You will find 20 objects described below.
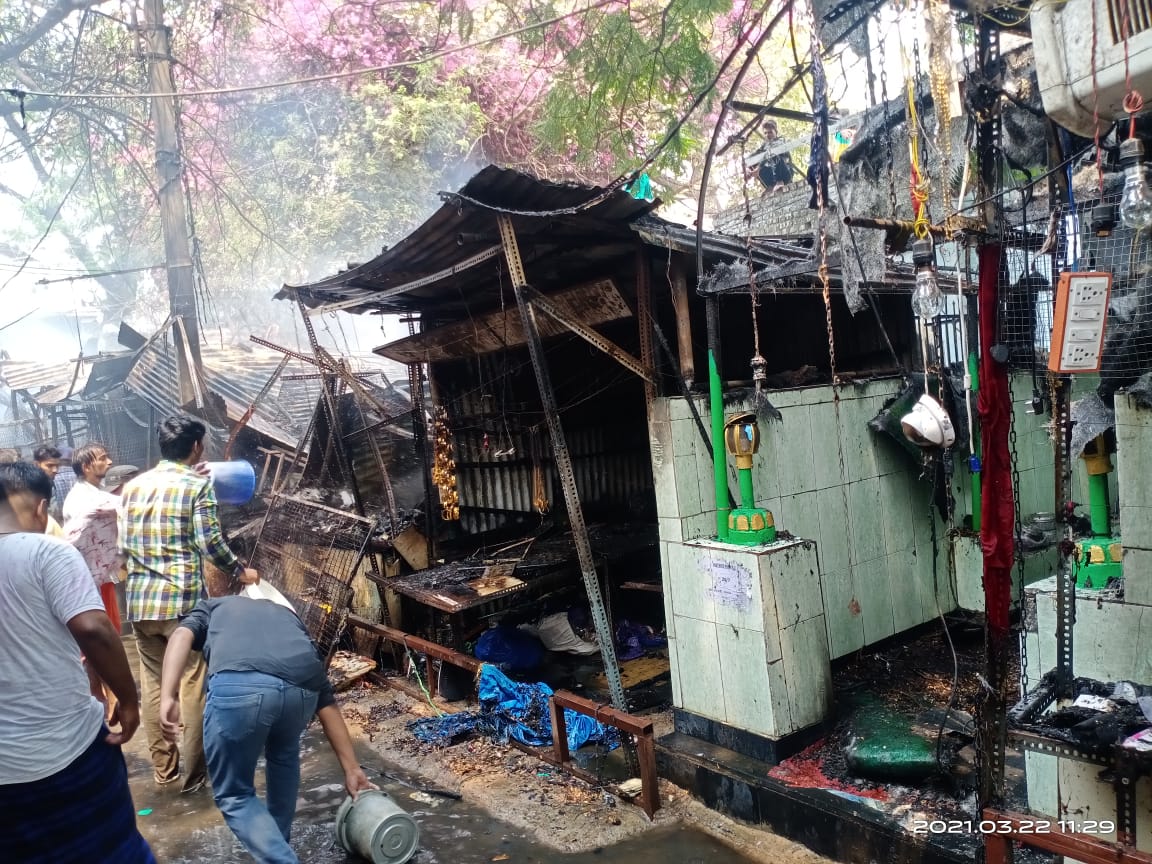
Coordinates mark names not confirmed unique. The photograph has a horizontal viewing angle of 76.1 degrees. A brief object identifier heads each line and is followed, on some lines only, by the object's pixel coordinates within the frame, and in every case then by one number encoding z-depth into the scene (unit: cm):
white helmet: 475
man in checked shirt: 539
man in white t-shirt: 301
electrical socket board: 309
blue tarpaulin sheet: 625
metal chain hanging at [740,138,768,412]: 521
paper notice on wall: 518
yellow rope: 378
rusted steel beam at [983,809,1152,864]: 273
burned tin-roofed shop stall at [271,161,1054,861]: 518
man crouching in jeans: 371
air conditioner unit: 342
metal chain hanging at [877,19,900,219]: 505
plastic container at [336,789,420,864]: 443
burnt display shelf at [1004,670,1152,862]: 281
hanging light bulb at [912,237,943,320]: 367
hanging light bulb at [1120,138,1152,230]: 308
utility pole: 1104
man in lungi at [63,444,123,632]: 626
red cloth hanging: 352
